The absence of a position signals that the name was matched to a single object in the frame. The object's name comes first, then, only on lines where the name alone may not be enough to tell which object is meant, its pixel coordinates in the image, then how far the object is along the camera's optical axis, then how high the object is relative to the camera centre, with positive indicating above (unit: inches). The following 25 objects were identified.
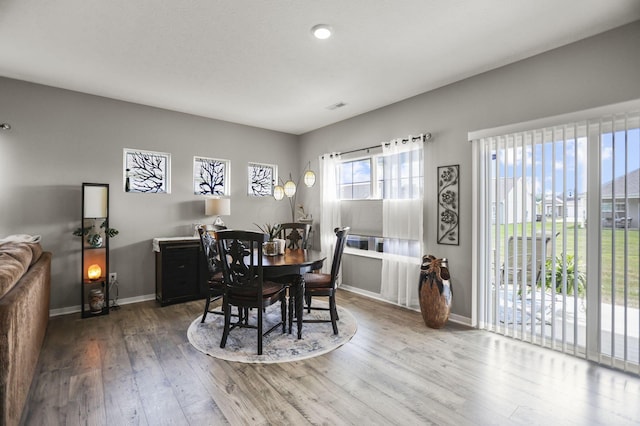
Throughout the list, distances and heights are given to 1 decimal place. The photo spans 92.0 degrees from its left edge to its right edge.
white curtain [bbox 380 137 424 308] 156.9 -4.3
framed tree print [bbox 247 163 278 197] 217.3 +24.1
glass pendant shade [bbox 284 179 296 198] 158.2 +12.0
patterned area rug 106.5 -49.3
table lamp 182.4 +2.8
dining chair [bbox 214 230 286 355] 106.7 -25.2
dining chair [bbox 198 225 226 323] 125.3 -21.7
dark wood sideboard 163.5 -31.8
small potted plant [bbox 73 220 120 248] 148.4 -10.5
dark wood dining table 111.5 -20.8
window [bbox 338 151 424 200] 158.2 +20.4
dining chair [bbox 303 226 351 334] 125.4 -30.4
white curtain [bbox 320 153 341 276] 204.1 +4.1
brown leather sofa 60.7 -26.9
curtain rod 151.6 +37.8
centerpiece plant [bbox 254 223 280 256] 139.9 -16.0
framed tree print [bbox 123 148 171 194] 170.9 +23.1
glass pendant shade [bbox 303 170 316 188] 158.2 +17.5
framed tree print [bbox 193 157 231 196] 194.1 +23.1
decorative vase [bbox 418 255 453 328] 130.2 -34.6
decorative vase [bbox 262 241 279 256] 139.8 -16.8
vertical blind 97.0 -8.1
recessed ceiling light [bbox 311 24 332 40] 99.0 +59.2
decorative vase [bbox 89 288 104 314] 146.9 -42.8
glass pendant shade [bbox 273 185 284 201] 168.6 +11.0
